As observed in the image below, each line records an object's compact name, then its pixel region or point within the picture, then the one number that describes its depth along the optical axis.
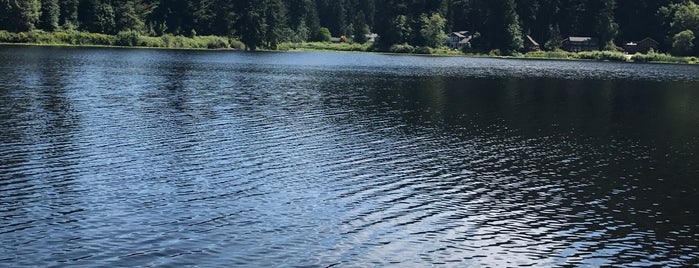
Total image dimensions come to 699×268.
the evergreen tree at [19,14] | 174.62
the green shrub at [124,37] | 198.00
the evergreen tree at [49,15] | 186.38
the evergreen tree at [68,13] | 195.38
